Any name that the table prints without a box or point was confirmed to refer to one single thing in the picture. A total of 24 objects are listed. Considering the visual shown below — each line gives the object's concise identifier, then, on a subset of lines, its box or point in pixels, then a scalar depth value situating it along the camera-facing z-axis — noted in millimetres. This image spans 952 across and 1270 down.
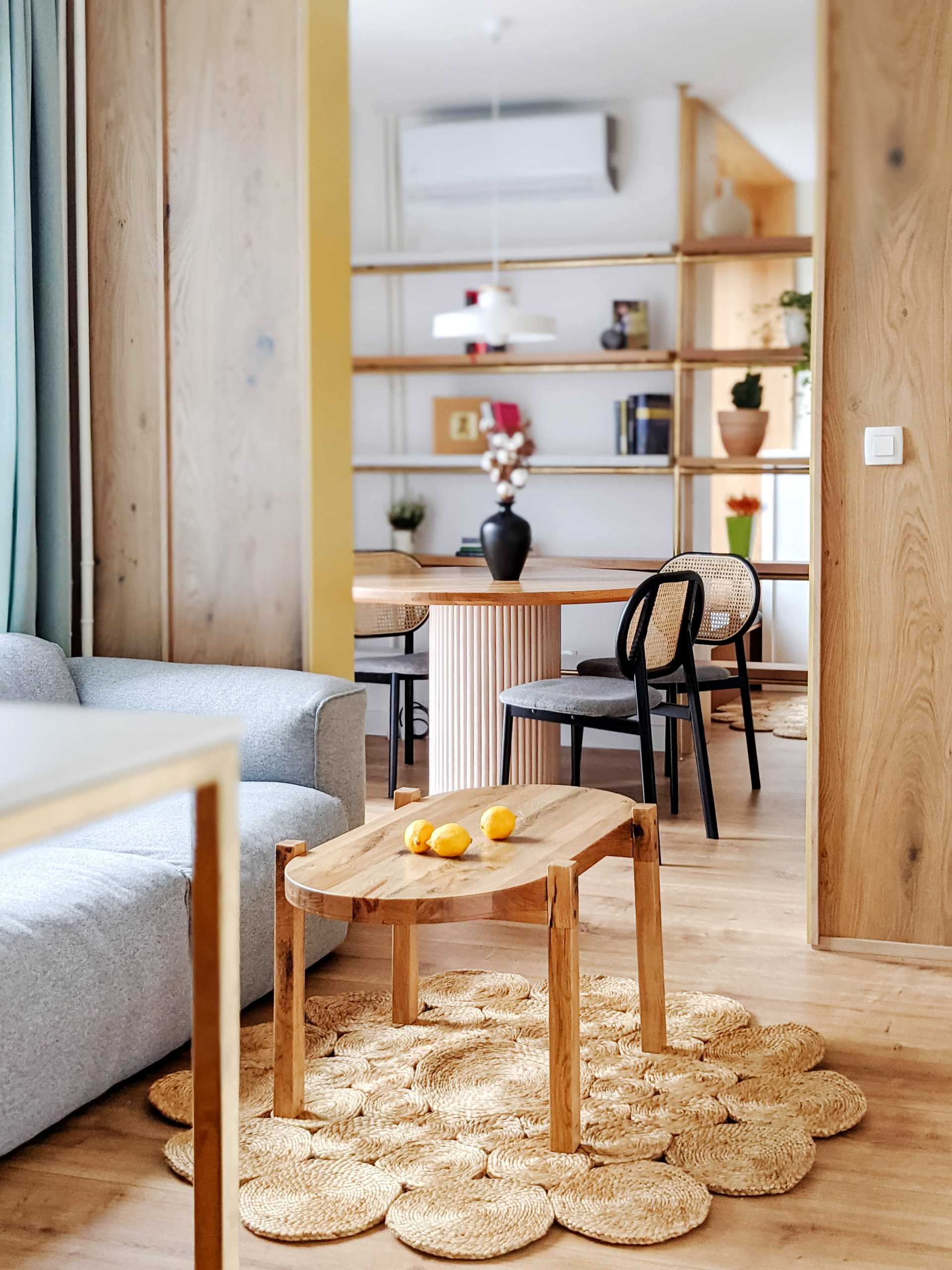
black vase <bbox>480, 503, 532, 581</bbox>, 4625
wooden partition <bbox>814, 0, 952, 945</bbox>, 2914
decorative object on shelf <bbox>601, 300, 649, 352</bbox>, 6051
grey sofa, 2053
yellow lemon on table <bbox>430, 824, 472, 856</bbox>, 2199
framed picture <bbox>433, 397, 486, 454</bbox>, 6379
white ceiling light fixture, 5195
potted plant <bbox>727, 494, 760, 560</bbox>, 6617
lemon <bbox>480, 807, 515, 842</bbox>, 2312
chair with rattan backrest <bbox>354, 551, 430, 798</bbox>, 5066
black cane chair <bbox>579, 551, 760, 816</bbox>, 4707
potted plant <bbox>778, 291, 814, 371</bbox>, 6230
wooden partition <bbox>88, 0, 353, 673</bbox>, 3178
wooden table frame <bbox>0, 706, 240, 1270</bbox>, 1006
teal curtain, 3121
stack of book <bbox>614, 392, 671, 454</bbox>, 6059
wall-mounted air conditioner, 5926
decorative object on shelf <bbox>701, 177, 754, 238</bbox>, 6078
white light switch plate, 2959
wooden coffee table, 2025
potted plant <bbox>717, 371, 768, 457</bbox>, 6203
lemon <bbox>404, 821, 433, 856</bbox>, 2234
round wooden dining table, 4355
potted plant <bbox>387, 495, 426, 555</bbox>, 6406
